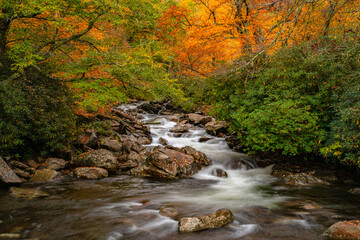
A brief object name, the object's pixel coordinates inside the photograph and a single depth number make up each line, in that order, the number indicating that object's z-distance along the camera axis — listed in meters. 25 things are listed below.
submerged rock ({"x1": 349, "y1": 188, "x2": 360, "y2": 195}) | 7.15
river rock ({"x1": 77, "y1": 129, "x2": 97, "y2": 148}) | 10.90
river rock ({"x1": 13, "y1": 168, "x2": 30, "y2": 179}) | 7.81
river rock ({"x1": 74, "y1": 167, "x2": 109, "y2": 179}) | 8.52
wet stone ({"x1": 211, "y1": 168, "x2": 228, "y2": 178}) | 9.81
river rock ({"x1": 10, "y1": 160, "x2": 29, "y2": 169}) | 8.10
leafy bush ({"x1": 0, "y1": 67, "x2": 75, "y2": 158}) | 7.86
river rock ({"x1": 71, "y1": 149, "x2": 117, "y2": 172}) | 9.28
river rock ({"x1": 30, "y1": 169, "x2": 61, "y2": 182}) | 7.84
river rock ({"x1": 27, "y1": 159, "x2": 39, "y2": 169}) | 8.65
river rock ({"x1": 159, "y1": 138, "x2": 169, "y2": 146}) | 13.69
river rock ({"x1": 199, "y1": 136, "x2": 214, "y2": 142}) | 14.17
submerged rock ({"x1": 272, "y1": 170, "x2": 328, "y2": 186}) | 8.26
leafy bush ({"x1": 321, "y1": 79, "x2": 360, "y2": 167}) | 6.42
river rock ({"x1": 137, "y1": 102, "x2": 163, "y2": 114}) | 23.59
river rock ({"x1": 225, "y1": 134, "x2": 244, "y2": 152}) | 12.23
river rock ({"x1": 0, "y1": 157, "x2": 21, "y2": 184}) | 6.74
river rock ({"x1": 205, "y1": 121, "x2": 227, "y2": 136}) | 15.28
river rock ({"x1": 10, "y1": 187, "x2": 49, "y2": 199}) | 6.28
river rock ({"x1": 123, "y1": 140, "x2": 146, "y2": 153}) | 11.45
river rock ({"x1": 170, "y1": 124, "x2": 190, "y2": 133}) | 16.08
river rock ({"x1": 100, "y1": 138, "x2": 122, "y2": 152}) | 11.21
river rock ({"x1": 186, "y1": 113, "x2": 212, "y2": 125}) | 18.43
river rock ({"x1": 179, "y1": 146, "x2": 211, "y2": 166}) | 10.54
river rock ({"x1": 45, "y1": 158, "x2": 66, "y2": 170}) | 8.94
